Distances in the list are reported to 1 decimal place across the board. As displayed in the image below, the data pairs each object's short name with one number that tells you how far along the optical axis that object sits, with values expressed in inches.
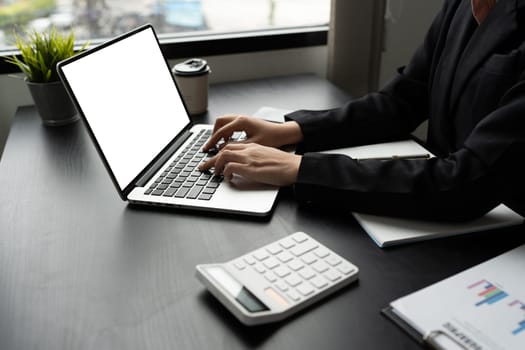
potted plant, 45.6
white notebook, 27.4
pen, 36.1
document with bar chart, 20.0
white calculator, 21.6
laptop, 30.7
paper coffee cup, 47.1
